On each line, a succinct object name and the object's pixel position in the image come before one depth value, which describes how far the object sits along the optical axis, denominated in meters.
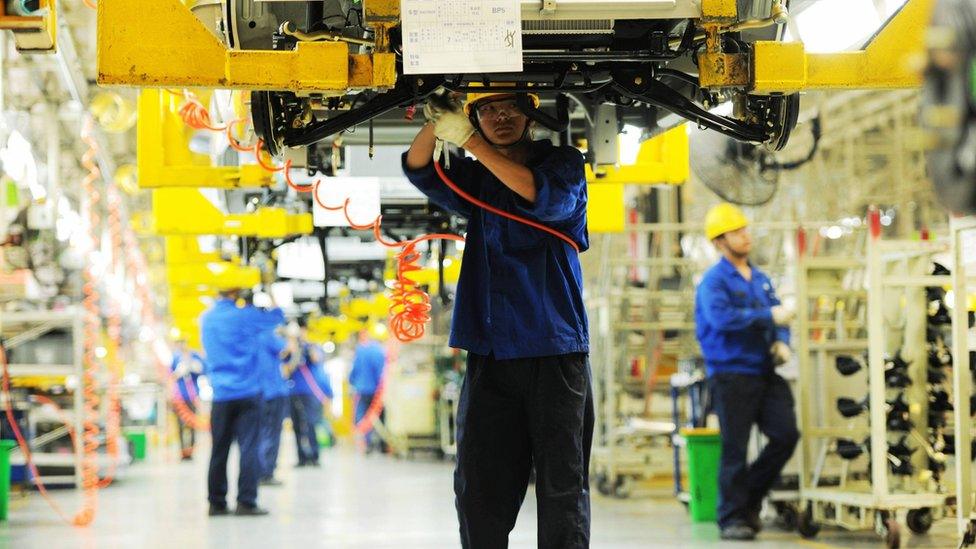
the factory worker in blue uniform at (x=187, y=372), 19.47
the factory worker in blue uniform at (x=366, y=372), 18.08
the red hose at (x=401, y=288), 4.86
